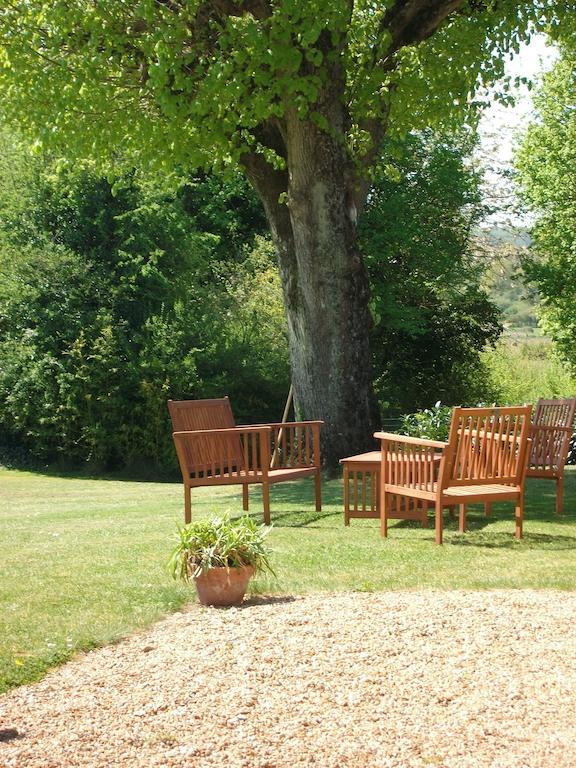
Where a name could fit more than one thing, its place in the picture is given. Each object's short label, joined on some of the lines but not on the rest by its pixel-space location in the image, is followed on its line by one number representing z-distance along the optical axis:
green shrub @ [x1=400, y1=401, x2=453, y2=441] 12.68
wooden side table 9.50
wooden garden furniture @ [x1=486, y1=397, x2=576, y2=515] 10.38
